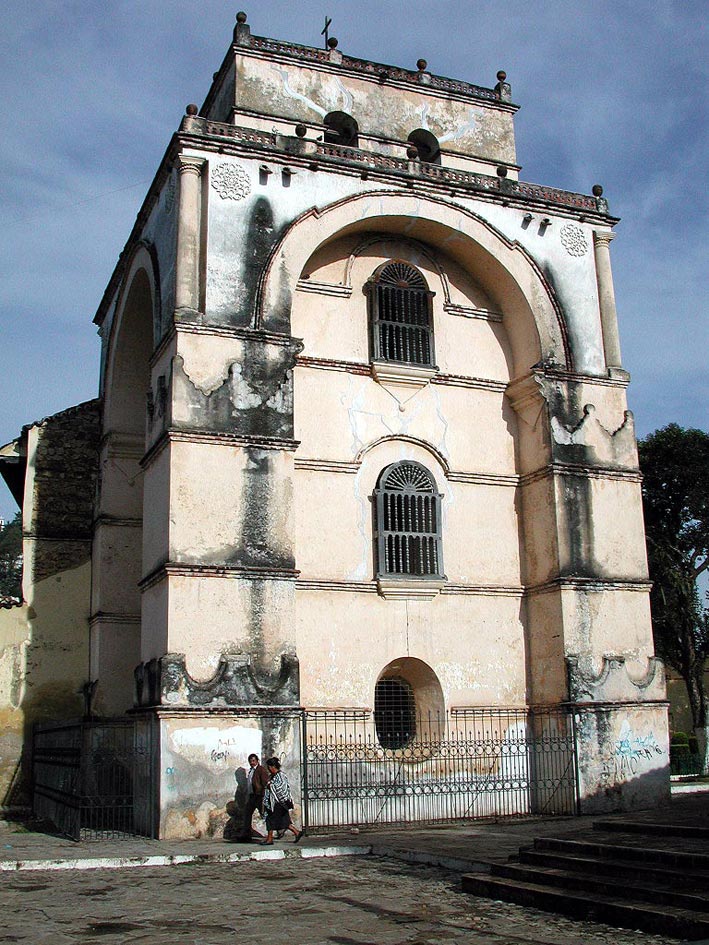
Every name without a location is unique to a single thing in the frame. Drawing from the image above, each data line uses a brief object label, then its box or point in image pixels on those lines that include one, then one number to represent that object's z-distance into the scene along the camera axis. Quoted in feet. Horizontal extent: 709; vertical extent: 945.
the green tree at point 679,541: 95.66
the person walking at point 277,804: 42.45
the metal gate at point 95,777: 45.03
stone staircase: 25.71
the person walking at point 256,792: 42.91
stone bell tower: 47.14
